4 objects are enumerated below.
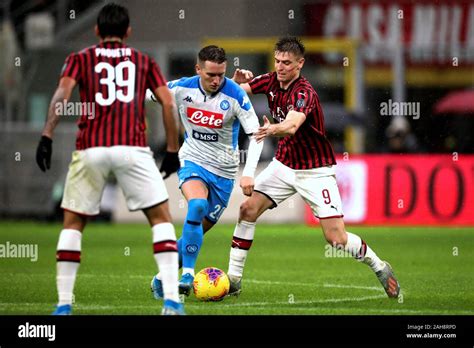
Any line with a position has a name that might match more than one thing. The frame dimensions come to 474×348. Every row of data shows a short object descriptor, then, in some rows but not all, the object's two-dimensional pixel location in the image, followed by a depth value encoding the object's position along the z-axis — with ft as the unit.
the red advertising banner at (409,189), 67.00
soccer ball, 34.24
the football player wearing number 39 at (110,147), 27.81
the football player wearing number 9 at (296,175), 34.37
